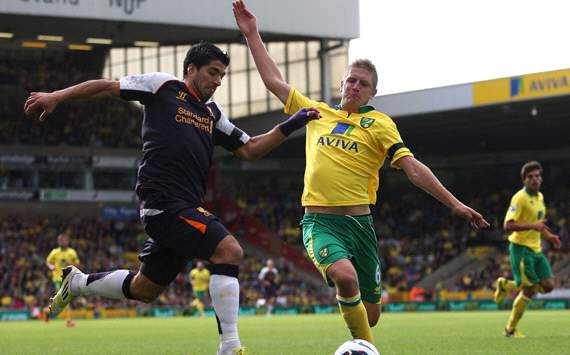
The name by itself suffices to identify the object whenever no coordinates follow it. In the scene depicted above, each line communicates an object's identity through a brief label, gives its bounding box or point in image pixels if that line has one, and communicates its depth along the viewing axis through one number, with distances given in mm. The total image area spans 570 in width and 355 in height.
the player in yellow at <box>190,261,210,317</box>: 35062
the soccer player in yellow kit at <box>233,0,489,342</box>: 8234
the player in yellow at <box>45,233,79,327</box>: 26078
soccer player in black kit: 7090
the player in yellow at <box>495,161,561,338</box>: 14031
